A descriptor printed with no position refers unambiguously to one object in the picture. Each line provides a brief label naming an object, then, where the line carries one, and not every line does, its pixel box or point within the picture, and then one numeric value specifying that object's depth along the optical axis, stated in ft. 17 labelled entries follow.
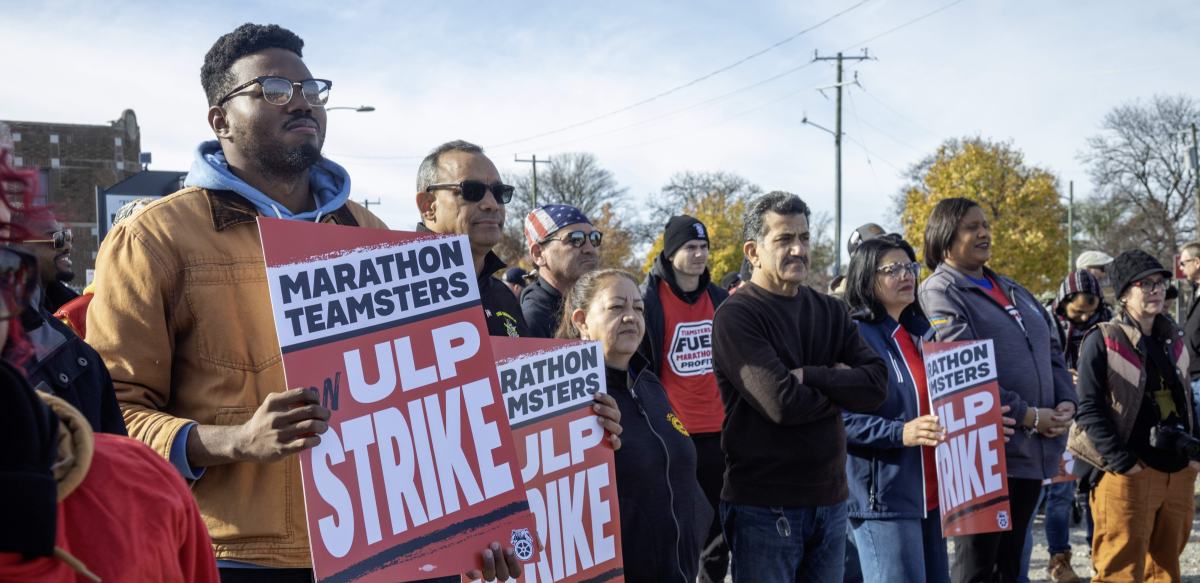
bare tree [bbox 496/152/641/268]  158.40
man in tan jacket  5.98
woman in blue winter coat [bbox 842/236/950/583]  12.47
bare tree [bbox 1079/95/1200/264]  139.74
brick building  92.48
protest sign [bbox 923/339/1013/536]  13.07
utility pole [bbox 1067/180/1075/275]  130.04
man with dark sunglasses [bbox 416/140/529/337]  11.26
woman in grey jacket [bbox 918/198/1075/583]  14.12
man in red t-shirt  17.15
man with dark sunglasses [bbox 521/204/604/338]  14.33
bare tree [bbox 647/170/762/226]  171.17
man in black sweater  11.39
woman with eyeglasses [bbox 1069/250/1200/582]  16.34
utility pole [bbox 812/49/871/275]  87.34
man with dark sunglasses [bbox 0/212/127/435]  5.43
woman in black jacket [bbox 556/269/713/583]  10.09
